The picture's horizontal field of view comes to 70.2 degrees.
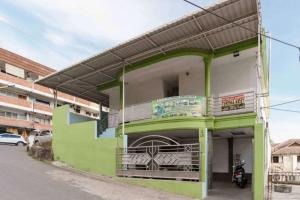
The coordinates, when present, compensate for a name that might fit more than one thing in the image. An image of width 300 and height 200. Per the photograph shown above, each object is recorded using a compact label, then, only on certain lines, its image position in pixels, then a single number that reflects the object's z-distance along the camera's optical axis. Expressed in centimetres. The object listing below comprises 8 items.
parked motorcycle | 1027
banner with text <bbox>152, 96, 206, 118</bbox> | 991
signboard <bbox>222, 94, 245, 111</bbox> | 942
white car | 2188
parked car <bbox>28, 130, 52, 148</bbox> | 1720
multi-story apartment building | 2653
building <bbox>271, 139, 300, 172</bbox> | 2698
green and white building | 916
